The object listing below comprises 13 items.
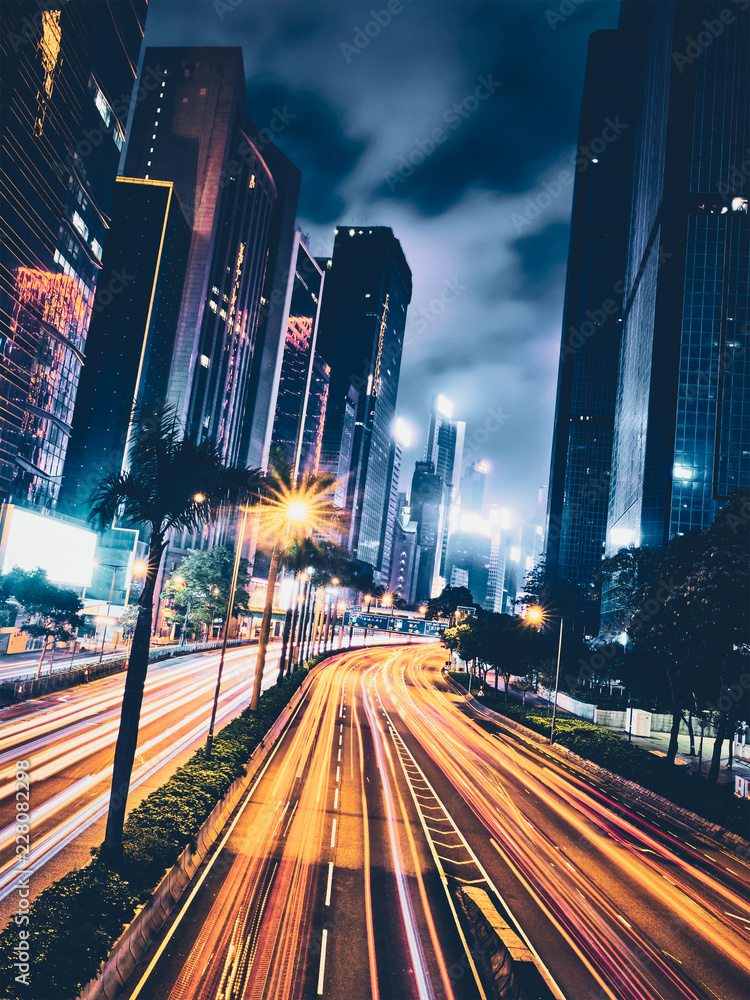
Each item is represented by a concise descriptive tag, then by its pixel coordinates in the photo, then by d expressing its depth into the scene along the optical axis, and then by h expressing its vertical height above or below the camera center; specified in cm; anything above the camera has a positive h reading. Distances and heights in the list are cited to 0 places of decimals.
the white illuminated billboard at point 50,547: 6431 +84
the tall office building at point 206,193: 13662 +9407
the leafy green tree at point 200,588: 8475 -261
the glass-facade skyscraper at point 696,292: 9038 +5503
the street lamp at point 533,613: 5119 -32
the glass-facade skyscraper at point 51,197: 7100 +4924
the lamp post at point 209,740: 2394 -691
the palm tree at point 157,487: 1509 +217
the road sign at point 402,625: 17102 -937
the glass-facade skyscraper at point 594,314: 16475 +9489
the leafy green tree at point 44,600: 4941 -397
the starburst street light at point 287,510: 3494 +495
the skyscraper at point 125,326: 12075 +5106
